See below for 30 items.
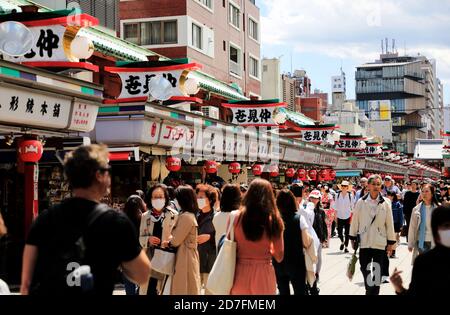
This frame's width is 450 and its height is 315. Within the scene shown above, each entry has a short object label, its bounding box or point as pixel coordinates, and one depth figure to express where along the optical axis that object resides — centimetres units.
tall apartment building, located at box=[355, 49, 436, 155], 18800
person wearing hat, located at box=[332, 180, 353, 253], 1944
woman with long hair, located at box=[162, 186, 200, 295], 877
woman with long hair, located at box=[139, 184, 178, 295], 948
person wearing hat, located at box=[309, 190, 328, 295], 1511
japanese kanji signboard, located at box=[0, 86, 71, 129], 1244
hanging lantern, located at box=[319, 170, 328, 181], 4781
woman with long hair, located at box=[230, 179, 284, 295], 667
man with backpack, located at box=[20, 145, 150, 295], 415
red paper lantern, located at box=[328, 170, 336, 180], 4879
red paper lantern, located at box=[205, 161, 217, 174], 2389
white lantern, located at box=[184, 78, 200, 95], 2116
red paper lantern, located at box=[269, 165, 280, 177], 3351
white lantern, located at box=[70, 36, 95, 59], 1466
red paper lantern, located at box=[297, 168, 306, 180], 4162
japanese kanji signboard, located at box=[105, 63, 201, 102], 1928
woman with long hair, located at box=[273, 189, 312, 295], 862
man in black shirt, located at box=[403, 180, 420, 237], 1844
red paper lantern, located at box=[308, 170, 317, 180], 4560
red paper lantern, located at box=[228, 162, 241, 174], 2770
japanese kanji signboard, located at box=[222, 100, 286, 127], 2961
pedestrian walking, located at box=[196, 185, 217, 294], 1048
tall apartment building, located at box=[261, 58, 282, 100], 5973
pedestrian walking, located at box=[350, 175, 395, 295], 1062
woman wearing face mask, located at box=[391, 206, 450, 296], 466
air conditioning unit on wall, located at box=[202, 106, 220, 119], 3203
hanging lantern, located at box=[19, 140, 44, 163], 1305
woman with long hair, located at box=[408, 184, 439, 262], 1128
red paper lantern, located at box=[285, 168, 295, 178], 3970
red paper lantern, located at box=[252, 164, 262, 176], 3092
